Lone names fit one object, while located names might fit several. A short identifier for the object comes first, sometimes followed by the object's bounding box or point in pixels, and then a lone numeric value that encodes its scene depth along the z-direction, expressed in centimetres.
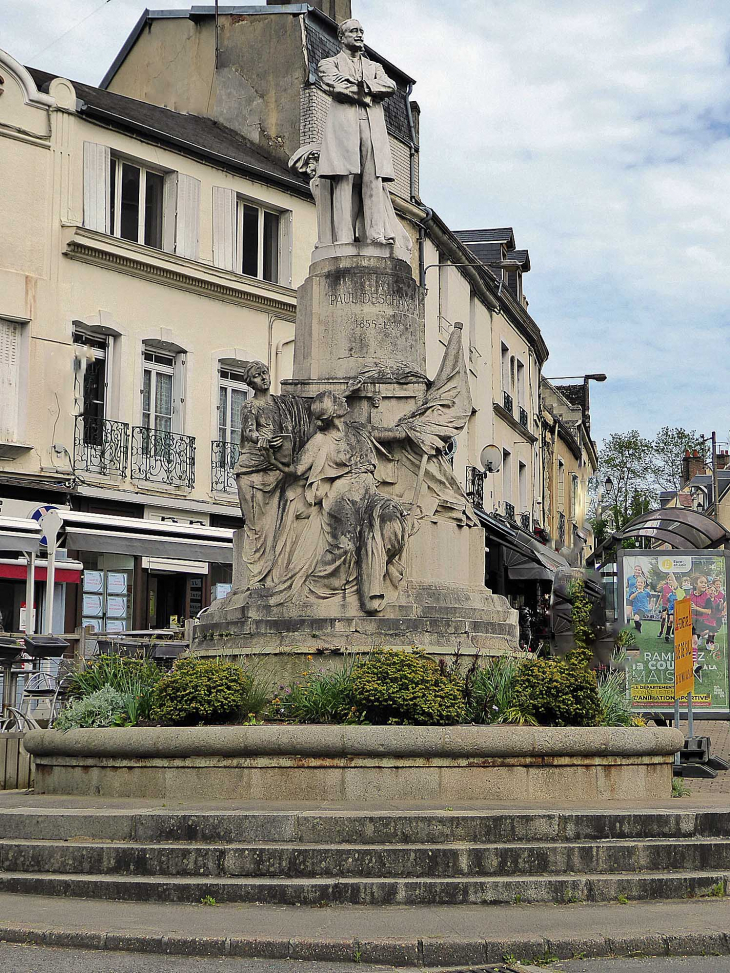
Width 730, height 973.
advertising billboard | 1709
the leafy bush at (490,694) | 1123
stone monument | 1270
